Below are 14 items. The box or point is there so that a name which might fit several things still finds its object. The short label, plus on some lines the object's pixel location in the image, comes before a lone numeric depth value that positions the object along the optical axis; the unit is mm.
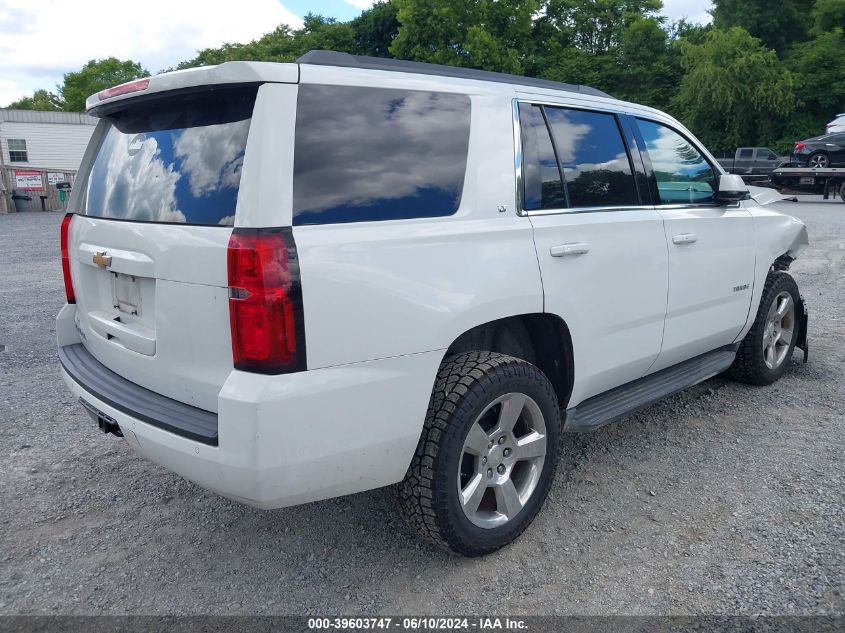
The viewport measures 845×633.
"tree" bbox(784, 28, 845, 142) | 33812
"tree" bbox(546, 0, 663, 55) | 45156
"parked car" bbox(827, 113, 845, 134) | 21652
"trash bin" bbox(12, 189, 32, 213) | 24469
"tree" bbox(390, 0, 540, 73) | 45125
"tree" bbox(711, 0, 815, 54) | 39312
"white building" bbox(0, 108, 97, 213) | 36844
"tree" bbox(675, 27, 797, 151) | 33156
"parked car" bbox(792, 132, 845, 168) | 20953
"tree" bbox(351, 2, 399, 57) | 54438
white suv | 2199
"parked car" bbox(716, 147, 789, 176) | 25080
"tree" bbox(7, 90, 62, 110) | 84744
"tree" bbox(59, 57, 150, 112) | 82188
